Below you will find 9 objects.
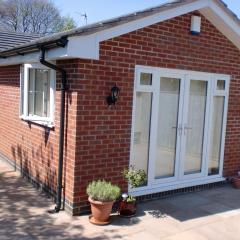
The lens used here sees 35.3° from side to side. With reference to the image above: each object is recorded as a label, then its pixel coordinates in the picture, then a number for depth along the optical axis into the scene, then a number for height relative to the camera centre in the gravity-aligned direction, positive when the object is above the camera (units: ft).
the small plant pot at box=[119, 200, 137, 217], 21.42 -6.71
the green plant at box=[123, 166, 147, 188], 21.63 -4.93
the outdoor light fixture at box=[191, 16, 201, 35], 25.16 +4.60
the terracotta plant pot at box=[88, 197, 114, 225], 20.01 -6.51
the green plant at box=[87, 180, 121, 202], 19.98 -5.43
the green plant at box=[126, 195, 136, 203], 21.44 -6.17
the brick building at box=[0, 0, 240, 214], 21.08 -0.74
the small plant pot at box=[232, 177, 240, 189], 28.63 -6.63
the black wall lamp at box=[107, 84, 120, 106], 21.73 -0.36
